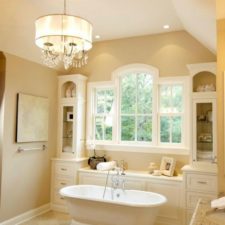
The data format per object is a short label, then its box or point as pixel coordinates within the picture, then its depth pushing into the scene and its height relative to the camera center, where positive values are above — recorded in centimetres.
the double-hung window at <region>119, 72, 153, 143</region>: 480 +39
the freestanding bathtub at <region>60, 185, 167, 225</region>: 352 -113
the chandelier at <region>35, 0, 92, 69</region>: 271 +96
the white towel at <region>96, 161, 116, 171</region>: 461 -68
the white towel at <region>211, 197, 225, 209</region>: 210 -62
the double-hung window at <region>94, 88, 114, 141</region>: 510 +29
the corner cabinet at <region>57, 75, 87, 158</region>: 502 +23
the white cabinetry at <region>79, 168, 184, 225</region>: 404 -97
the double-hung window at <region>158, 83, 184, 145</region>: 454 +27
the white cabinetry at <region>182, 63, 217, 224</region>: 383 -21
